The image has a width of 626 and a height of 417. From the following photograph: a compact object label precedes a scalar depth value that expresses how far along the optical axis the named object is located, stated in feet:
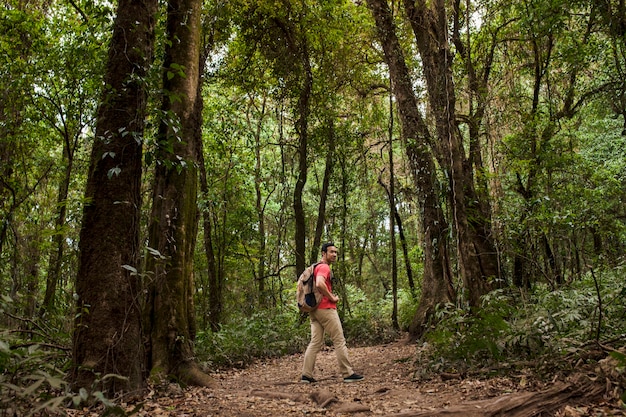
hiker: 21.17
